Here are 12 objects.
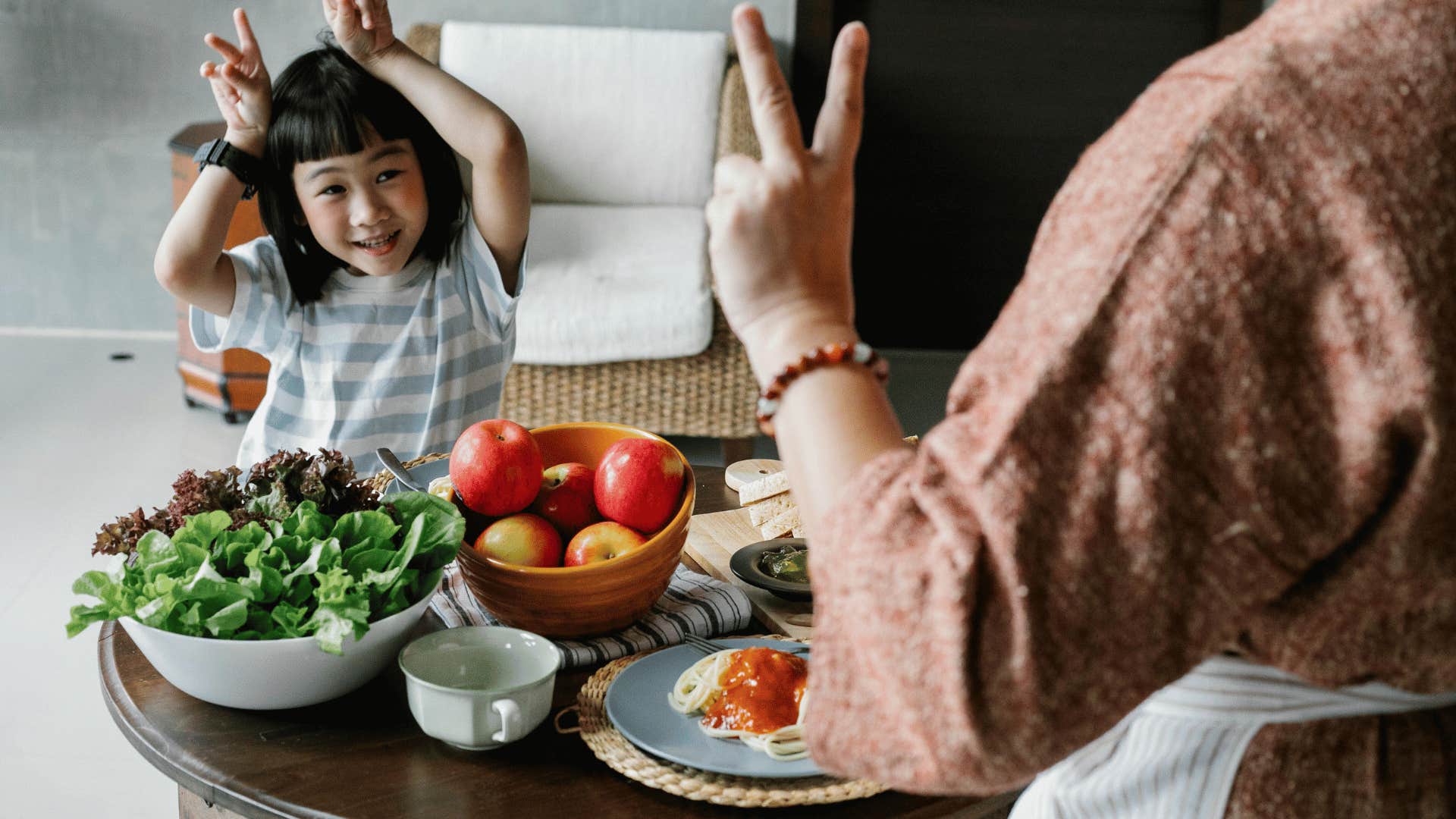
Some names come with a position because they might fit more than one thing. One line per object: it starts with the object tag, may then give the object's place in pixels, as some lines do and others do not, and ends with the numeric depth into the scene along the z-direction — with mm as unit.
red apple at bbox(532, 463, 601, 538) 1186
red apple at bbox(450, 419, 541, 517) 1137
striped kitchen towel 1110
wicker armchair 2816
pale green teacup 920
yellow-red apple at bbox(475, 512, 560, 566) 1111
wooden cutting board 1176
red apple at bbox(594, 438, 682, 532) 1142
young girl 1608
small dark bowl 1184
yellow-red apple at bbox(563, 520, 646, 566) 1117
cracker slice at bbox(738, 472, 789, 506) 1367
